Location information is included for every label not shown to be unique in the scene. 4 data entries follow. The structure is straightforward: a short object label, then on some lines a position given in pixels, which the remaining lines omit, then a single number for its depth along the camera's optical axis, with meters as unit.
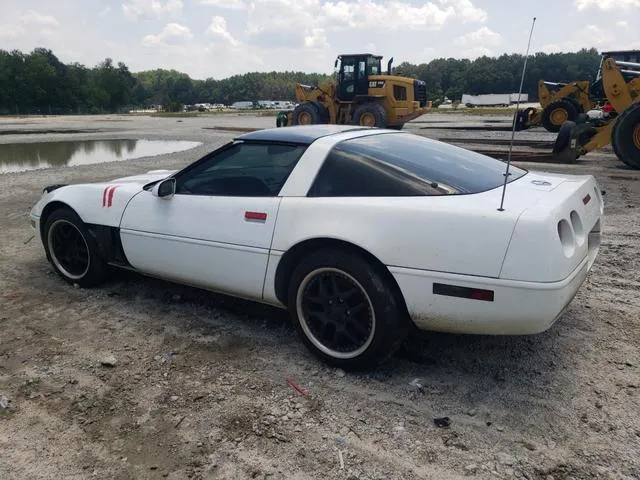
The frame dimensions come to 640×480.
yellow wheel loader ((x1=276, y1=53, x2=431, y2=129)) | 19.05
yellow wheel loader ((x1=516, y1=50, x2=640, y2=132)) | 17.36
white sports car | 2.44
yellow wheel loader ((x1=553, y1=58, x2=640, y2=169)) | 10.30
